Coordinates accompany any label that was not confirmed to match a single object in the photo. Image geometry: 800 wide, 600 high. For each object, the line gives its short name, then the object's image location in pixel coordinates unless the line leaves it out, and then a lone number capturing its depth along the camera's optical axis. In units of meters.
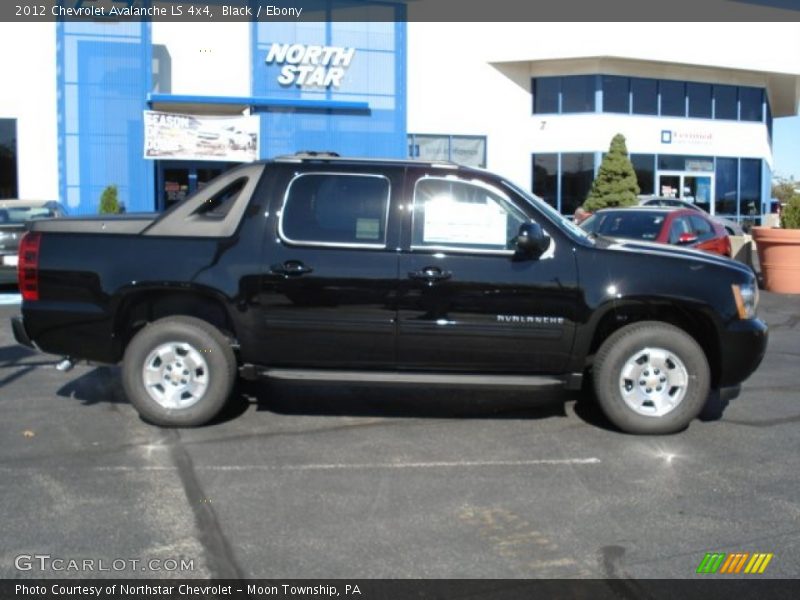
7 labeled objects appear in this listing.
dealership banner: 24.03
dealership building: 24.31
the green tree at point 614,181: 28.56
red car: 13.03
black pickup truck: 6.20
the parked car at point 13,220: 13.19
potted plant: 15.57
